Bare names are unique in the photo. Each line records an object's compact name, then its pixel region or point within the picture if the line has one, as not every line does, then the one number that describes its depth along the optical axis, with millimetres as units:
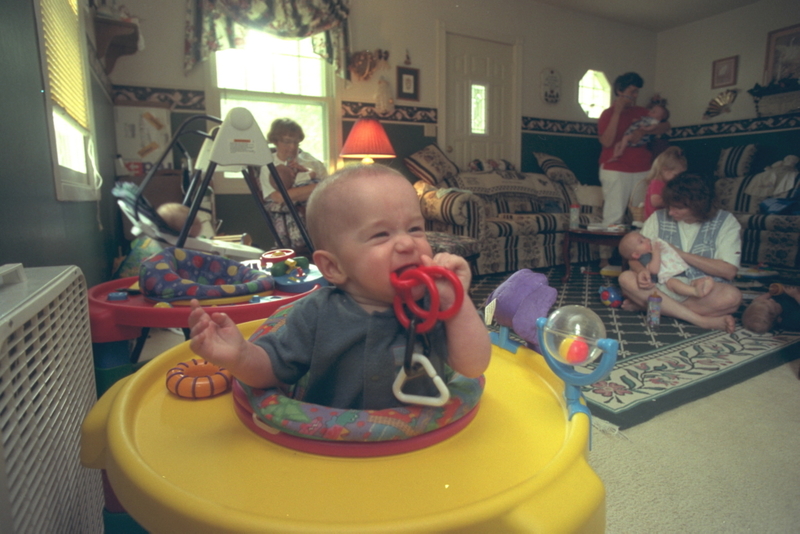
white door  5320
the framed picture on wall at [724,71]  5988
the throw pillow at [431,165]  4762
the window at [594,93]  6293
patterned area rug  1791
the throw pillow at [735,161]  5516
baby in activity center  717
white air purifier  538
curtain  3918
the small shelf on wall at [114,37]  2949
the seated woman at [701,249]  2734
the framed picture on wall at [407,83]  4914
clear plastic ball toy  737
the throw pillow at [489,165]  5176
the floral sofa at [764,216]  4348
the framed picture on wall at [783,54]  5484
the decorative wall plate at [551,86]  5895
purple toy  884
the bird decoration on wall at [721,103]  6012
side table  3725
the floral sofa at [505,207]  4078
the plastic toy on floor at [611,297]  3221
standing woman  4953
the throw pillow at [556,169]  5531
